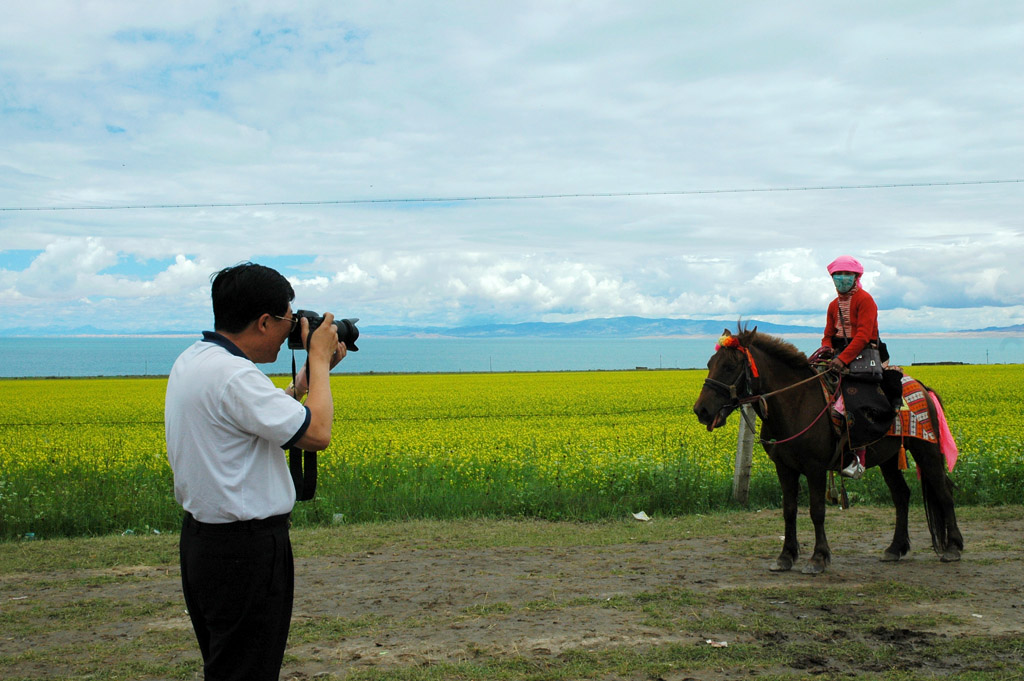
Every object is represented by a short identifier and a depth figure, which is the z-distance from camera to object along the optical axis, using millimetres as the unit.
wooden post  10578
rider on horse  7375
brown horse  7262
